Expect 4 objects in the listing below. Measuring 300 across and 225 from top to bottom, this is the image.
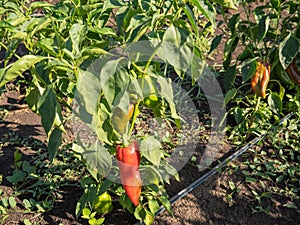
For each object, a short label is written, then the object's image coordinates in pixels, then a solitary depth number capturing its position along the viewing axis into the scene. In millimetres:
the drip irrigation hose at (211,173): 2031
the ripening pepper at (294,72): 2395
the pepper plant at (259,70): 2131
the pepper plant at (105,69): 1319
